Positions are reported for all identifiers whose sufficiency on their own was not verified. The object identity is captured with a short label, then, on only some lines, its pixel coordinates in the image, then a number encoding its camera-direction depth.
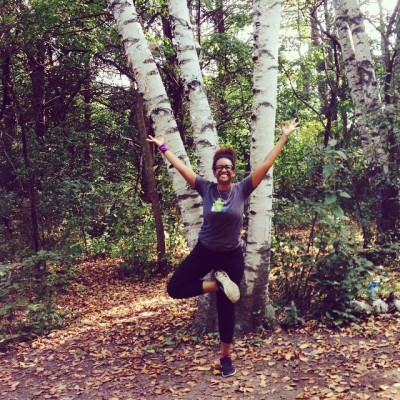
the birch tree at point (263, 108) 4.43
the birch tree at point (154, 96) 4.59
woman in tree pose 3.67
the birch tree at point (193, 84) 4.62
